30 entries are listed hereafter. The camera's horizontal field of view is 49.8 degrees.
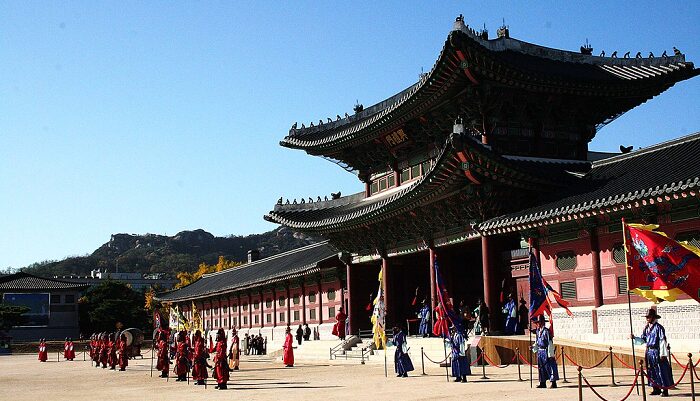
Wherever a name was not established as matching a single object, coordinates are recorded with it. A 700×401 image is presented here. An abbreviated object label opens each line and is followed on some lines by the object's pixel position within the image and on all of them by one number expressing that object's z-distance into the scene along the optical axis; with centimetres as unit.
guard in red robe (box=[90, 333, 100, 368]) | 4016
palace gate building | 2278
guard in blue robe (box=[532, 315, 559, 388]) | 1719
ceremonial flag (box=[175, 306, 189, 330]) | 3352
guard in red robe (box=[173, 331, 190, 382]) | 2492
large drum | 4821
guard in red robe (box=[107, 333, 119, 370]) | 3609
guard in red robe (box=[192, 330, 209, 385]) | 2308
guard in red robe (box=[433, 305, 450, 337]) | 2125
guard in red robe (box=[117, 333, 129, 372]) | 3438
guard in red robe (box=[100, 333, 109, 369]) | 3772
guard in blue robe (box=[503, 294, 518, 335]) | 2656
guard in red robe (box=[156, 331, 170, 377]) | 2798
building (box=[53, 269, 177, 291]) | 15773
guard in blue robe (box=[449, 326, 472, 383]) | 1988
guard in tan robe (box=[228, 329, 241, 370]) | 3133
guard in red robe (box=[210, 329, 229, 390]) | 2161
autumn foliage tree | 10465
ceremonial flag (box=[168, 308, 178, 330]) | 3501
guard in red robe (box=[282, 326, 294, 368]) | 3291
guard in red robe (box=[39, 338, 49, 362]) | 5188
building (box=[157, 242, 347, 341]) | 4231
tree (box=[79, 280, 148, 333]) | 8850
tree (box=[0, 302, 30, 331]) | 7725
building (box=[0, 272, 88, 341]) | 8600
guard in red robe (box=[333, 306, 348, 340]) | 3872
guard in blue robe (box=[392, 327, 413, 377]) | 2231
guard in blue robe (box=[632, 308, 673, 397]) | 1492
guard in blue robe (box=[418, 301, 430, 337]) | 3060
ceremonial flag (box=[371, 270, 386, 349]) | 2920
